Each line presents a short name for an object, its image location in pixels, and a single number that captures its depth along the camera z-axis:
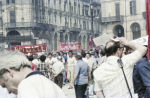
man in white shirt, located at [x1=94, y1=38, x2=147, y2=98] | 4.55
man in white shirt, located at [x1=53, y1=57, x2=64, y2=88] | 15.20
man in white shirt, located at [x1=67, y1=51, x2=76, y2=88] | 18.54
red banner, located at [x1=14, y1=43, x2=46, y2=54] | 25.81
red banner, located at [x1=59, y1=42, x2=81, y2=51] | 35.31
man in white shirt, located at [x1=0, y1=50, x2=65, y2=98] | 2.62
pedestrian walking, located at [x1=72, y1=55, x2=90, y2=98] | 11.02
